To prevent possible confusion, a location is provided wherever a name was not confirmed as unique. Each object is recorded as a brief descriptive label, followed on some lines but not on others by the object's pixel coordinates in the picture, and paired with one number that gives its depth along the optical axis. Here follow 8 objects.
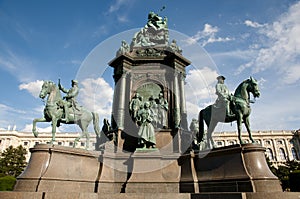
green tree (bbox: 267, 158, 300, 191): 43.46
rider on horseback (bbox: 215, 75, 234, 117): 11.85
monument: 9.38
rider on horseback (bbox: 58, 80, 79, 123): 13.27
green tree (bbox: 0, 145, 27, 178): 44.47
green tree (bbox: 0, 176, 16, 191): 19.08
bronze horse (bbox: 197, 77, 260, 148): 11.27
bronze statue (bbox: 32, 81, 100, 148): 12.48
